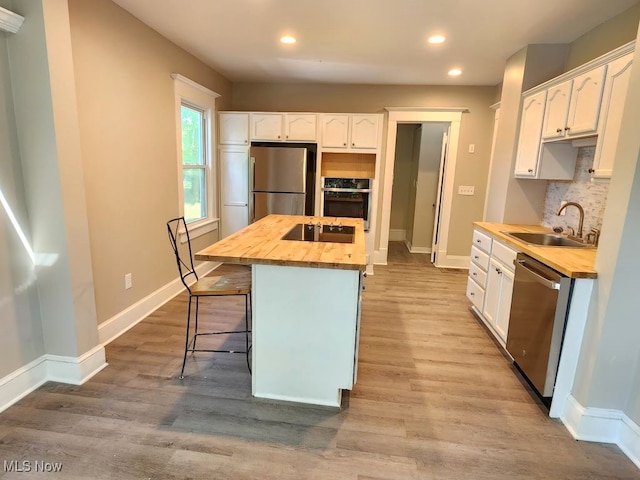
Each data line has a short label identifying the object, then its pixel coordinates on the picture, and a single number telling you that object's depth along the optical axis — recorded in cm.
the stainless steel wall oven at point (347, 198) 464
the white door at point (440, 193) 494
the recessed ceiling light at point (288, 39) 319
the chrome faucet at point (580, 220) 256
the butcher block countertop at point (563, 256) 186
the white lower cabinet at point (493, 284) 265
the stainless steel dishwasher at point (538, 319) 195
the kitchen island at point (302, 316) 189
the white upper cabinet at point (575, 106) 231
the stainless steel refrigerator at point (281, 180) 454
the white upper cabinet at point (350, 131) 453
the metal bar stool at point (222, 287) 225
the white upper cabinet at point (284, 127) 459
